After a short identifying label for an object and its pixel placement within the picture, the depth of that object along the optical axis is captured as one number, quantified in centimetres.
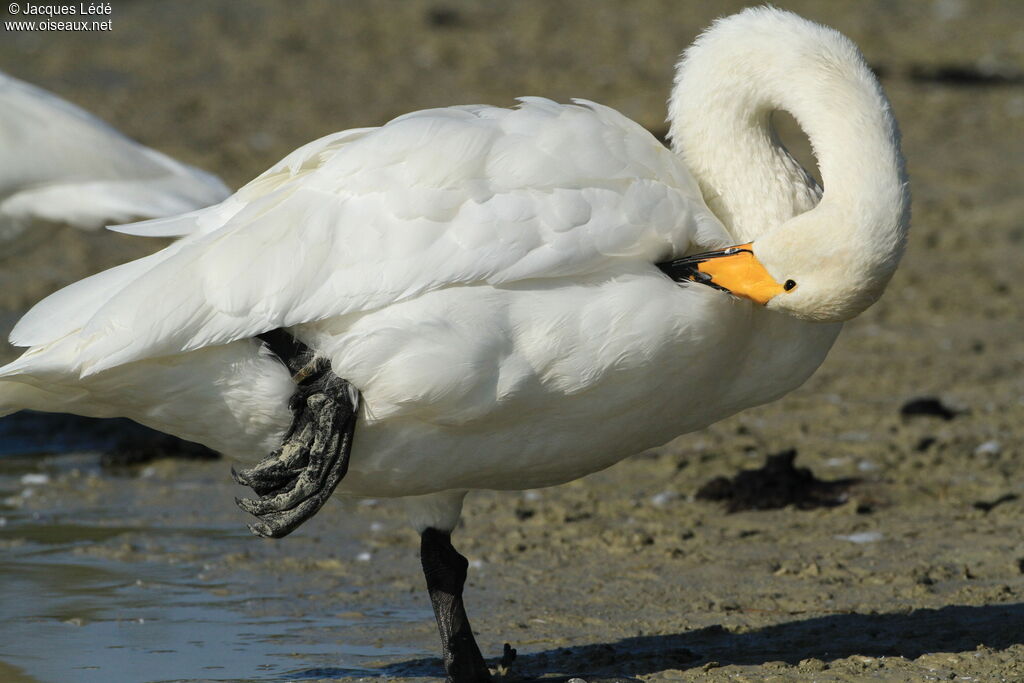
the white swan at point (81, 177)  1326
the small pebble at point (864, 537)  1214
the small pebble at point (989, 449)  1390
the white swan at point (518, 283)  841
